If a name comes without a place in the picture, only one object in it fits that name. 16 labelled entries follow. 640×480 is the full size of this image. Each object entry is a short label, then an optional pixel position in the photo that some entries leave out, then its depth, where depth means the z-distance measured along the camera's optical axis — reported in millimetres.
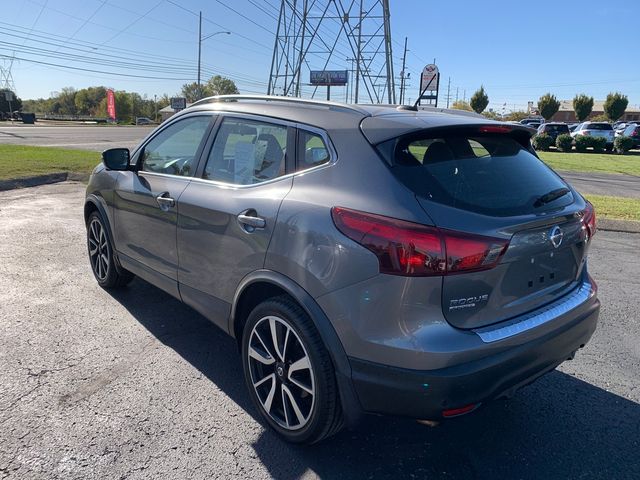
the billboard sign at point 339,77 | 55506
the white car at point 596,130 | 27988
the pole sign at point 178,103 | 45338
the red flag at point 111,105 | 81750
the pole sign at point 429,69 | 29700
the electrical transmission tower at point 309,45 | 29328
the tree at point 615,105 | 63766
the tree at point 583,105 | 66875
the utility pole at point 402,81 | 43831
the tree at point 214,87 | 112562
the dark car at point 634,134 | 26909
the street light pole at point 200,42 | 45719
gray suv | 2094
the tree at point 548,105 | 70688
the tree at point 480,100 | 70125
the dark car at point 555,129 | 30078
